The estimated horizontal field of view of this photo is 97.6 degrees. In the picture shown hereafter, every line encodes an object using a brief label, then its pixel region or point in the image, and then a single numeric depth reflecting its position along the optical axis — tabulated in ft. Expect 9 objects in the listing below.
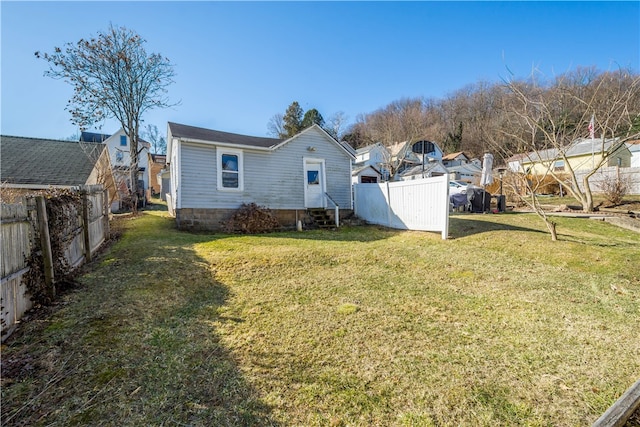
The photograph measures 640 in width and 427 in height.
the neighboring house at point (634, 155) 96.83
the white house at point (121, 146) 96.63
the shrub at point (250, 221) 33.27
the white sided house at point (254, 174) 33.12
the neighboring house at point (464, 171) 118.21
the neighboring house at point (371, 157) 122.01
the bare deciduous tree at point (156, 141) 152.66
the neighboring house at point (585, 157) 82.70
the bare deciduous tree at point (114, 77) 49.47
